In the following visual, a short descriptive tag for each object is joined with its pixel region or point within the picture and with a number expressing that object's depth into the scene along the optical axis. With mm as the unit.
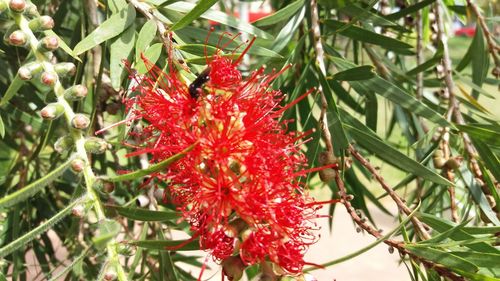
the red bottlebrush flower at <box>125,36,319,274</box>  184
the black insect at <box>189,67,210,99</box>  188
